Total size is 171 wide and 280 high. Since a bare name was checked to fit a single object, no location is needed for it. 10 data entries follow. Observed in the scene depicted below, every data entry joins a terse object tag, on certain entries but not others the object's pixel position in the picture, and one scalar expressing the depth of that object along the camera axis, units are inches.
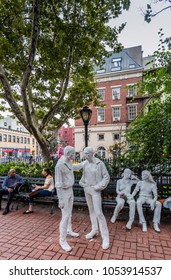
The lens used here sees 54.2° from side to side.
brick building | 1031.6
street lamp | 254.2
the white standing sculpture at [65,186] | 122.3
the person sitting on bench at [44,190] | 198.5
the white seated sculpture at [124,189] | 163.2
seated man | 212.8
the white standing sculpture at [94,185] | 124.5
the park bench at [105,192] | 186.5
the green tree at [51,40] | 236.2
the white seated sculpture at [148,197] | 153.5
